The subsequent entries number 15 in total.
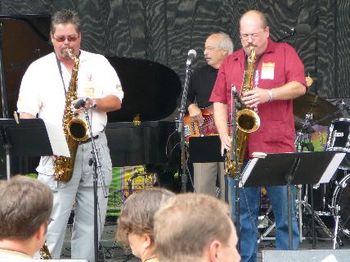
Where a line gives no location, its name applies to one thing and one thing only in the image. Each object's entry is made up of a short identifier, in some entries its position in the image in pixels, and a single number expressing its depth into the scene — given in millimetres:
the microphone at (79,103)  11992
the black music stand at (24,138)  12101
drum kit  16083
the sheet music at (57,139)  12085
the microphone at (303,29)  18276
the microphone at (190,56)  14084
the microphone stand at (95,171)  12498
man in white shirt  12778
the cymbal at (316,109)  15990
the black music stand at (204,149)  15010
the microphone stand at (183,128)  14293
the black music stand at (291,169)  11183
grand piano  15025
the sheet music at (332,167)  11487
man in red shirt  12715
